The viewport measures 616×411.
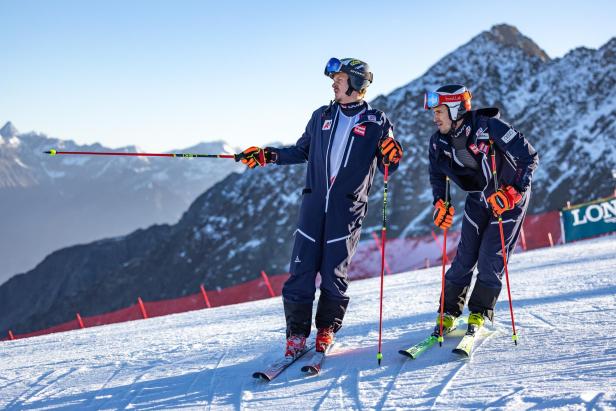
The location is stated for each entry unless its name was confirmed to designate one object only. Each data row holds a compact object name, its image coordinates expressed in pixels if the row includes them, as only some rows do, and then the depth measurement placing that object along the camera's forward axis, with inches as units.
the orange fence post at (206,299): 546.6
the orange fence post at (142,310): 535.2
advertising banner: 619.5
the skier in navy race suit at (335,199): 162.4
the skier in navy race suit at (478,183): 156.3
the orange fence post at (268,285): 574.6
